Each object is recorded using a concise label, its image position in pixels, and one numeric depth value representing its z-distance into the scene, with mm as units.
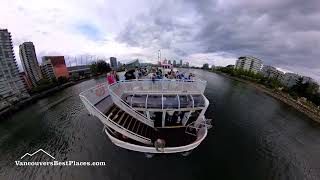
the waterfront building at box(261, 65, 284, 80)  117201
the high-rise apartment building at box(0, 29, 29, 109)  33344
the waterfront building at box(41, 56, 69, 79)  67532
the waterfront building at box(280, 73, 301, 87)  104498
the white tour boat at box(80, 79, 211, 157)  8801
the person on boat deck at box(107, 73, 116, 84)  9848
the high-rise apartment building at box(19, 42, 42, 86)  63642
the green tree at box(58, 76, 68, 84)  48974
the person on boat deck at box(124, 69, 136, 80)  12142
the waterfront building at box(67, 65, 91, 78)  97676
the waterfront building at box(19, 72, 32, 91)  54874
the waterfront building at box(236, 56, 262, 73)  121369
